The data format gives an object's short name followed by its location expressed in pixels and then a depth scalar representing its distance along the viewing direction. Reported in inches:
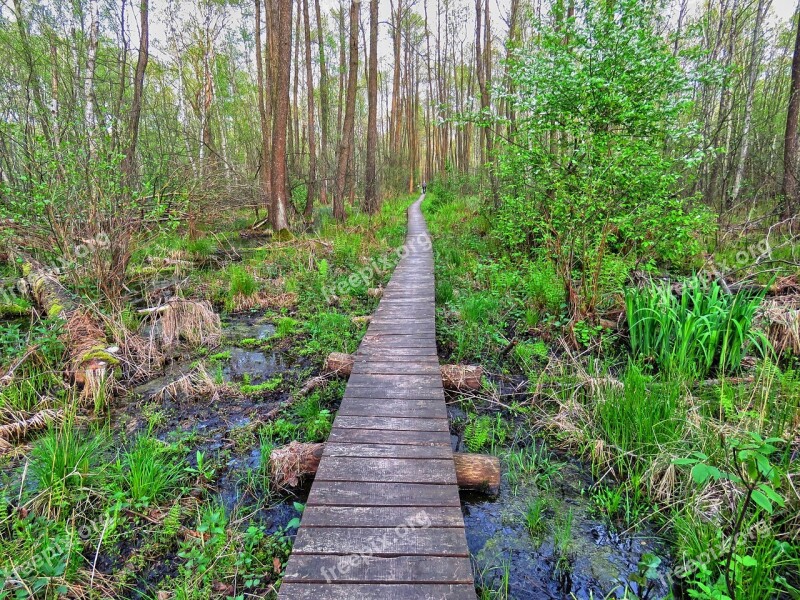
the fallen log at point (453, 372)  163.0
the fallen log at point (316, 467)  111.0
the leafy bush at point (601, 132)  179.8
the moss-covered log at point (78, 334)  157.2
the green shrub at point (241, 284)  266.4
